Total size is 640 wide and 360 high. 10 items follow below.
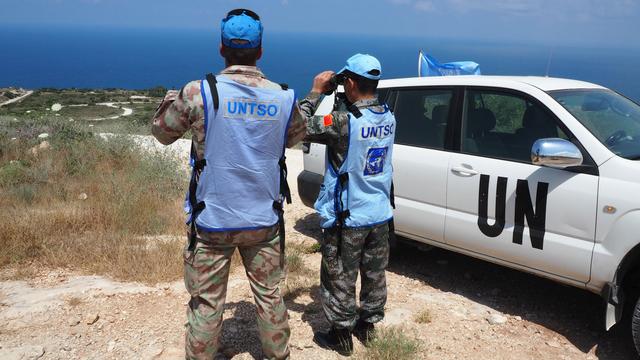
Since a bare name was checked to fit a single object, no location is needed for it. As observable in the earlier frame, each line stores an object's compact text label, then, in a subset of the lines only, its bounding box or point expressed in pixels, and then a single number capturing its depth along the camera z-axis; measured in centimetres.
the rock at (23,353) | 350
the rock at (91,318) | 393
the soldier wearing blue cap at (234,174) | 275
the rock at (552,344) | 389
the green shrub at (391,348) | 346
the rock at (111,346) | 363
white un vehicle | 358
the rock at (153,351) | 356
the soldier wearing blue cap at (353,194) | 324
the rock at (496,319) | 418
